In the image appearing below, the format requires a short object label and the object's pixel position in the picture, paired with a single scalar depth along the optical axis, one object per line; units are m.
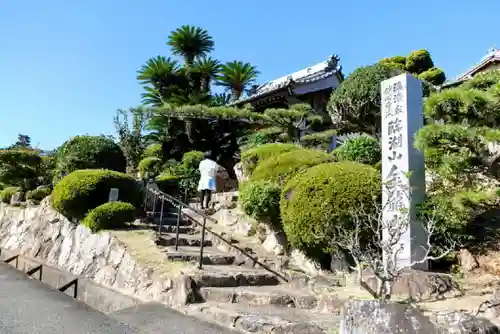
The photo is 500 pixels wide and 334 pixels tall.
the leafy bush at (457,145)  6.10
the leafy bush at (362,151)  10.92
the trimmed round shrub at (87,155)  14.23
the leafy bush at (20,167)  15.41
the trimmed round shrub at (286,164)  9.77
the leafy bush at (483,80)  9.42
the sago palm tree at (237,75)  24.52
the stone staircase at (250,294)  5.36
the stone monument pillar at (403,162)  6.69
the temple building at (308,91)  19.62
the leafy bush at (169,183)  15.75
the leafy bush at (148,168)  17.16
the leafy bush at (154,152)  20.89
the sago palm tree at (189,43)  25.98
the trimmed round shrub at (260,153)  11.88
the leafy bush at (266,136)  16.34
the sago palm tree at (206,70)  24.61
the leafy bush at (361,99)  14.67
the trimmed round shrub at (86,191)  10.48
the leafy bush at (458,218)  6.50
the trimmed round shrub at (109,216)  9.77
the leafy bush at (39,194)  14.60
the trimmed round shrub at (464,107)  5.89
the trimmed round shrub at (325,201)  7.16
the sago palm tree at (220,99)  23.86
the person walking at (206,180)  12.84
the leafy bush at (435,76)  22.98
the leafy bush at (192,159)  16.94
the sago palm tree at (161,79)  24.03
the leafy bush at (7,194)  16.35
